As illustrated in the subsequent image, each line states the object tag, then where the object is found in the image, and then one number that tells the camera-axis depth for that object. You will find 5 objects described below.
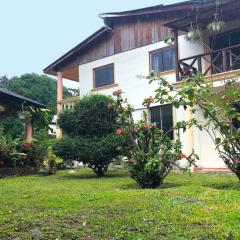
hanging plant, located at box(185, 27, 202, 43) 9.38
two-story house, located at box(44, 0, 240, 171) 9.50
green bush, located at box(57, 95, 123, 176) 8.47
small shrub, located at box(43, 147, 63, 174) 10.07
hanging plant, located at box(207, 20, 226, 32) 8.70
